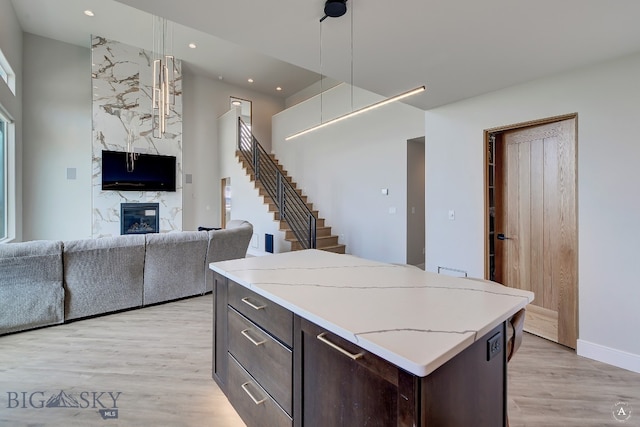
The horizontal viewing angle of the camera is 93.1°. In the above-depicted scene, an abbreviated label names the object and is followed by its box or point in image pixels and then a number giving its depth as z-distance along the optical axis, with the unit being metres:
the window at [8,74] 5.13
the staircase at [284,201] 6.07
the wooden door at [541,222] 2.84
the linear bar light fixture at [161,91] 3.51
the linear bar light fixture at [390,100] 2.56
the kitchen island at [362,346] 0.87
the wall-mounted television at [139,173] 6.86
